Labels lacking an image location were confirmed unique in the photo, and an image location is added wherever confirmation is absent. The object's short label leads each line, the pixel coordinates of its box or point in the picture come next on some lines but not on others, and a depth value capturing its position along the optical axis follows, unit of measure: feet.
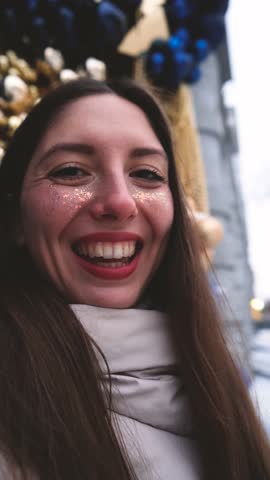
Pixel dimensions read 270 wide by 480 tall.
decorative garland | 2.66
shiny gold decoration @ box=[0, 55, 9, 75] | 2.65
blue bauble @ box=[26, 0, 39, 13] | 2.64
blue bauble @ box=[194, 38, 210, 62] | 3.56
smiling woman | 1.13
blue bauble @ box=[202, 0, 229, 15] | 3.55
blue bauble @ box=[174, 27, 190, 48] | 3.47
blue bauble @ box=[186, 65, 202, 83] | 3.72
